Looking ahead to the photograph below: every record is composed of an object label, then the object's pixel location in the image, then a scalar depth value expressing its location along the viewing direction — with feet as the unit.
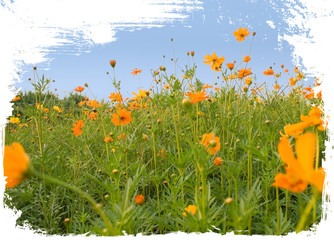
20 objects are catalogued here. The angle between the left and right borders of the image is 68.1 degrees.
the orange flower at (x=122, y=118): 4.04
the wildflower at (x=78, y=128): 4.56
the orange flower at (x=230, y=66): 4.80
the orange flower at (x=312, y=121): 1.51
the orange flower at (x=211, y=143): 2.01
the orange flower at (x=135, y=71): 8.04
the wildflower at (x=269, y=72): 6.92
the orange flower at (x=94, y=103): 7.07
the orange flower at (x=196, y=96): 2.91
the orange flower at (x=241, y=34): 5.84
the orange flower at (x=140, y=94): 5.07
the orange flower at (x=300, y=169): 0.85
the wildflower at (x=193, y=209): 2.04
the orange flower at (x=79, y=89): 7.37
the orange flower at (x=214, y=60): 5.29
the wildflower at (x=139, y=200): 2.29
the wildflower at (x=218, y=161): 2.64
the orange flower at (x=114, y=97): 5.32
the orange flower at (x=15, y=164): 1.11
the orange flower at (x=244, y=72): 4.89
